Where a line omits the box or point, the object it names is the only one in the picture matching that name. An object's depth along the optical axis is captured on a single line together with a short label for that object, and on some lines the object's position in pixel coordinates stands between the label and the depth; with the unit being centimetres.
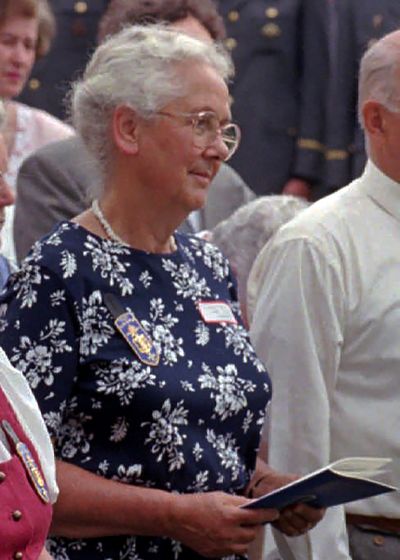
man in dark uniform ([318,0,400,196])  1270
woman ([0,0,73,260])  1017
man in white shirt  805
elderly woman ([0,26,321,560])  699
